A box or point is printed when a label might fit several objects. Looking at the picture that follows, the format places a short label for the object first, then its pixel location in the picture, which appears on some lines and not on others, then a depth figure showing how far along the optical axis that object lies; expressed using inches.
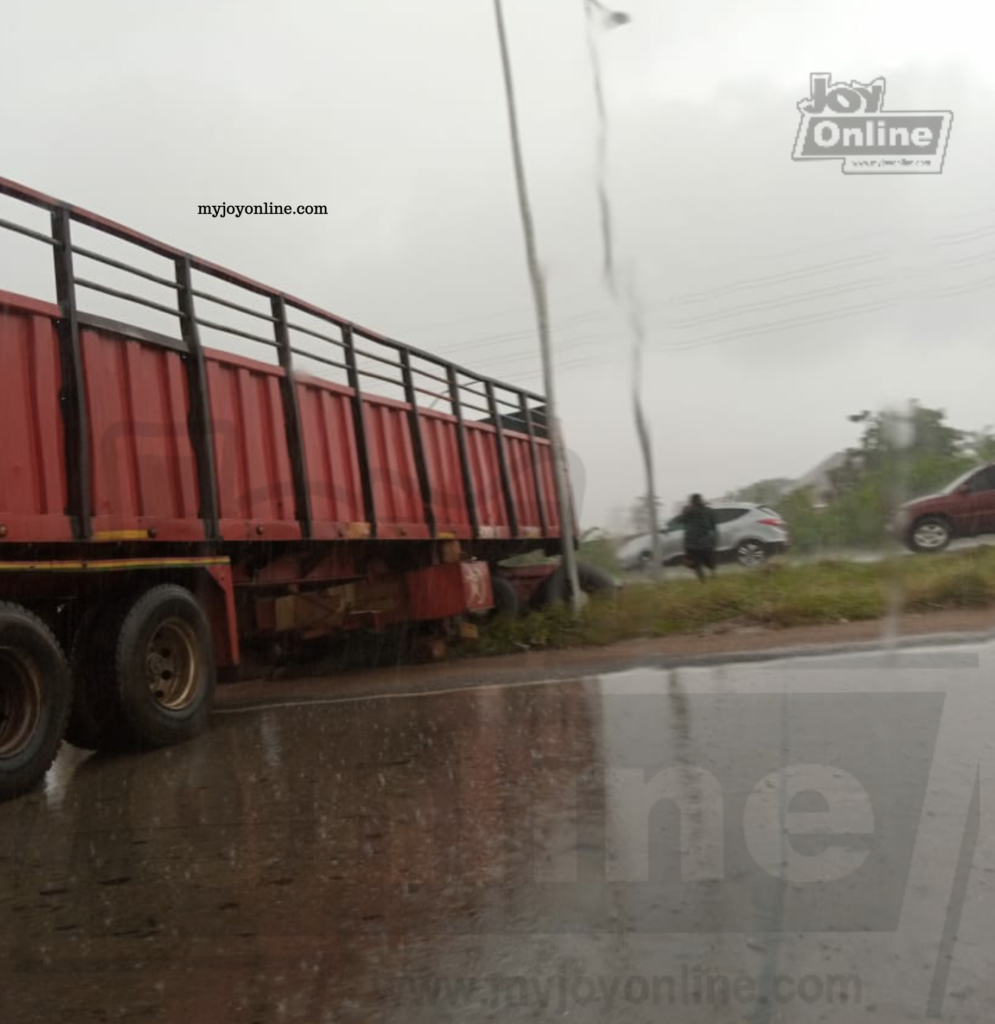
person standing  676.1
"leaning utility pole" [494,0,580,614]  521.7
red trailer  257.9
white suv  861.8
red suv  786.8
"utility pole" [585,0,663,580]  459.8
